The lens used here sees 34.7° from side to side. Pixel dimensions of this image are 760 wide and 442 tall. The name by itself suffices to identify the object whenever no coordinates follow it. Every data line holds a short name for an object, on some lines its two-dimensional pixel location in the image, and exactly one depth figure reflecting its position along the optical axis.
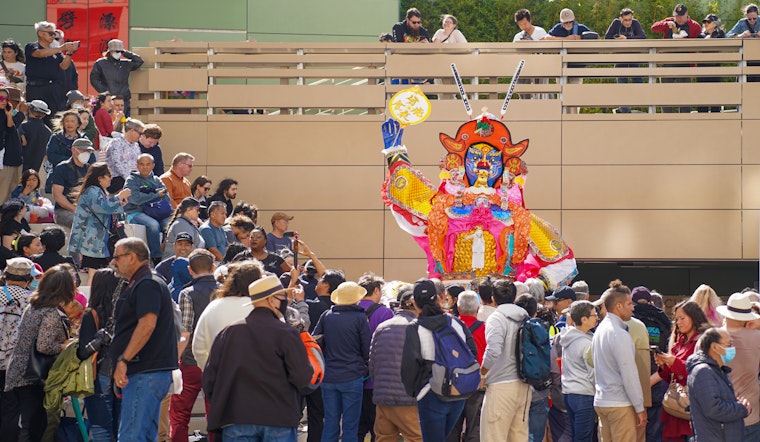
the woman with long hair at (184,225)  12.59
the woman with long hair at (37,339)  8.97
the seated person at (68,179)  13.59
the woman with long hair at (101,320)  8.63
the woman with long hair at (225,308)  7.79
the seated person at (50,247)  11.27
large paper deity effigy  14.54
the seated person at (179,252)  10.91
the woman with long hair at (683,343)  8.87
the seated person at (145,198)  13.86
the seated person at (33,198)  14.01
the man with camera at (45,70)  17.00
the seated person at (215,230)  12.41
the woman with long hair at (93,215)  12.38
